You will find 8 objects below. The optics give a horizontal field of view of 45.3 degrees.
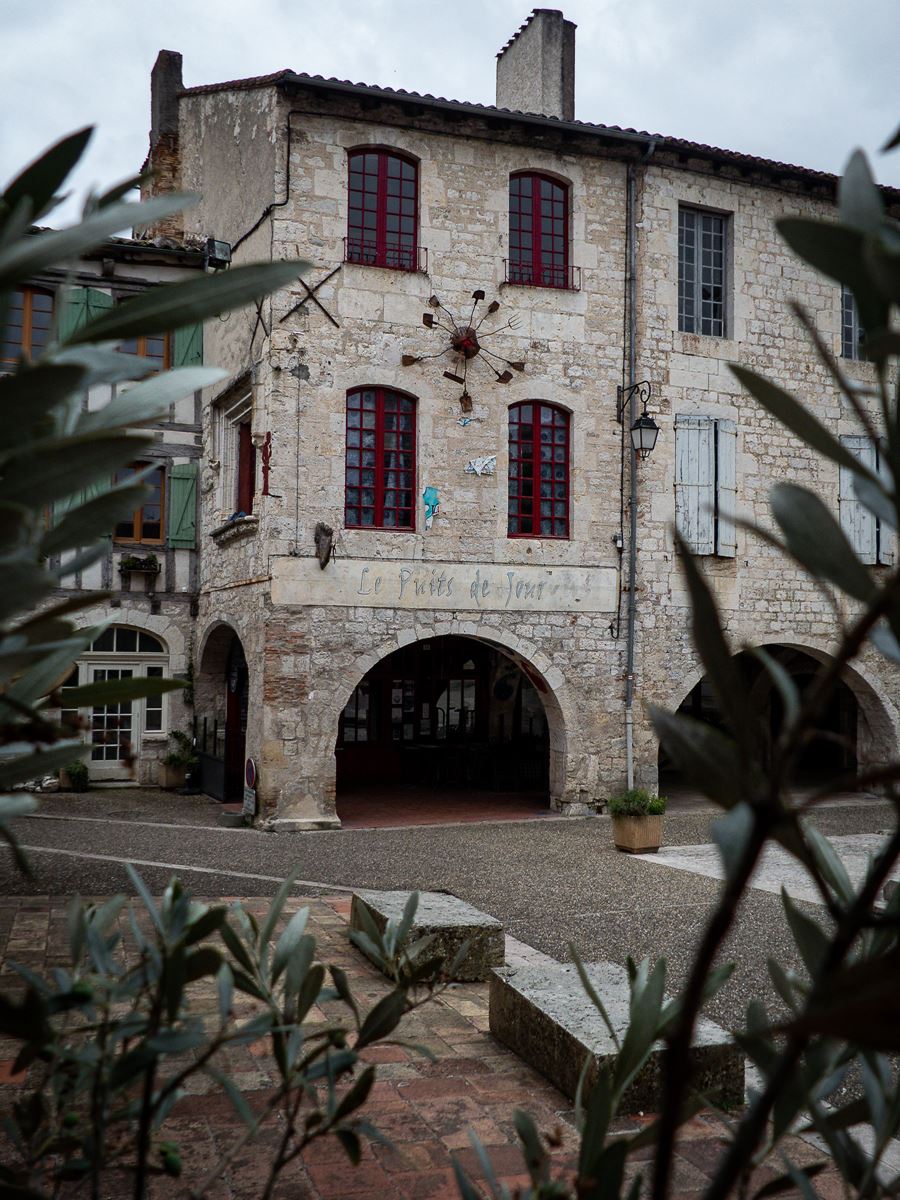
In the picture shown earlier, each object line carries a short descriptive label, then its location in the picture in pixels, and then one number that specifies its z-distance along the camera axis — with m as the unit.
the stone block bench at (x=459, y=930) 5.02
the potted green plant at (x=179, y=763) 14.23
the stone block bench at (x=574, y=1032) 3.46
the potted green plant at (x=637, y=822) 9.77
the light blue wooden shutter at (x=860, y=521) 13.12
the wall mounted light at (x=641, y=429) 12.05
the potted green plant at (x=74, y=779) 13.58
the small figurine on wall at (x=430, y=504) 11.73
